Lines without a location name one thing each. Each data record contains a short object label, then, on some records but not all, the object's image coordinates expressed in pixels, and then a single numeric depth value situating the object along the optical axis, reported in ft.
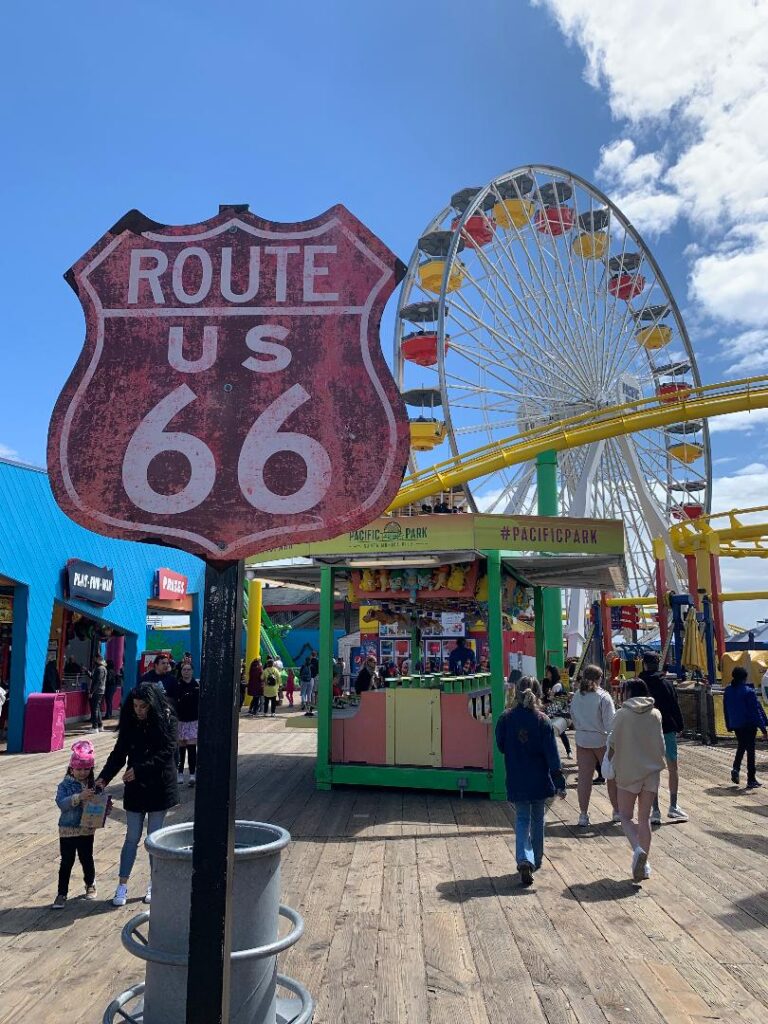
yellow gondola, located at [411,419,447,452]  98.58
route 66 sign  8.64
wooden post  7.69
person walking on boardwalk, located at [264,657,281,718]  65.51
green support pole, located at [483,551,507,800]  28.32
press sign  63.36
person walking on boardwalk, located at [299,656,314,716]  69.15
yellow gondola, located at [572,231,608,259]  98.58
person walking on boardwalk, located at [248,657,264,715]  61.62
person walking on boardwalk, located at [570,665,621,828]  24.04
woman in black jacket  17.29
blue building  43.83
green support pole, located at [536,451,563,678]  63.77
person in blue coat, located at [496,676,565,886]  18.29
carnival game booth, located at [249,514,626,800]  28.84
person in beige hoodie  18.65
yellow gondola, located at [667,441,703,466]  108.88
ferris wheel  89.04
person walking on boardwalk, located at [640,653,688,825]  24.70
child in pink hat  16.98
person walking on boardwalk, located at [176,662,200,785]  28.86
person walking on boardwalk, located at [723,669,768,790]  29.99
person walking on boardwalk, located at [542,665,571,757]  34.83
